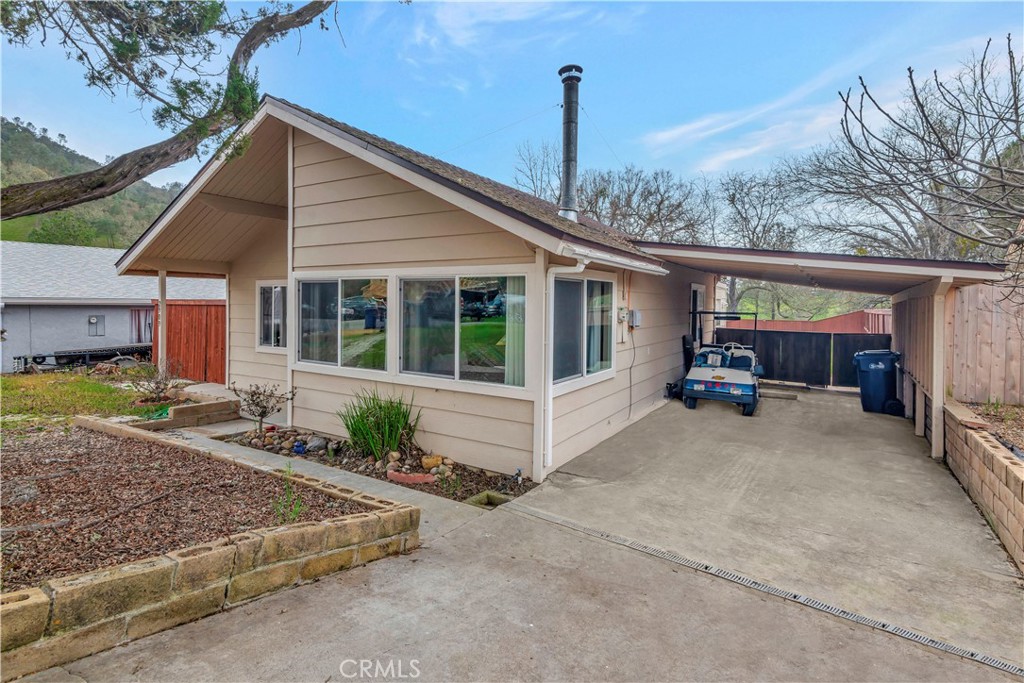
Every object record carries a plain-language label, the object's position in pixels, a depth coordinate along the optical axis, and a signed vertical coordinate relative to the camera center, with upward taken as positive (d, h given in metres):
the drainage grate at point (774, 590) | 2.68 -1.64
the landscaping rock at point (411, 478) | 5.41 -1.55
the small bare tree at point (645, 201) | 23.28 +6.24
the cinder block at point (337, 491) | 4.06 -1.28
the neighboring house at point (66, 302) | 14.02 +0.81
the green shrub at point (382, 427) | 5.95 -1.11
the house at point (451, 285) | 5.39 +0.59
